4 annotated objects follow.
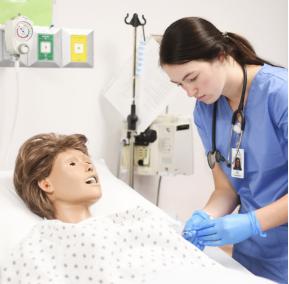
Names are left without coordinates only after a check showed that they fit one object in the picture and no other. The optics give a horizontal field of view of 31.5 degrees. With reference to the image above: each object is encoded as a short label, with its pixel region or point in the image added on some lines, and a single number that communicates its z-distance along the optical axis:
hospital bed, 1.66
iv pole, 2.35
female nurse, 1.58
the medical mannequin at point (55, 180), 1.80
